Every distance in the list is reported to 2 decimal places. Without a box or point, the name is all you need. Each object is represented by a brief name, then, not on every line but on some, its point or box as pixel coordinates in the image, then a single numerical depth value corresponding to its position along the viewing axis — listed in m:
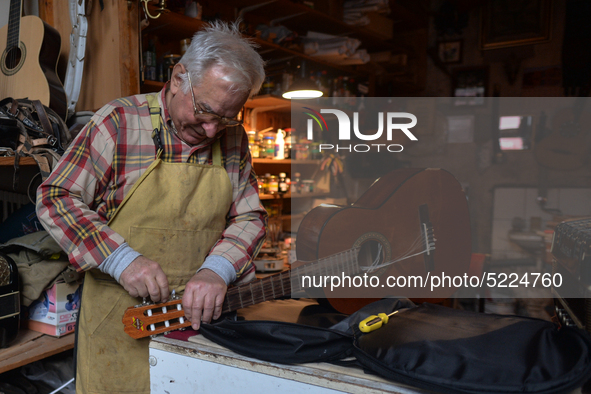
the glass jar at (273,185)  2.99
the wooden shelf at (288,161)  2.86
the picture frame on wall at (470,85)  4.15
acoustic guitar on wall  1.61
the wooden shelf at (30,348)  1.30
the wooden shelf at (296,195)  2.92
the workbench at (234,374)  0.78
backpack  1.34
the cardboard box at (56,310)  1.45
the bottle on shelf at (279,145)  3.05
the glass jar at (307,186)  3.23
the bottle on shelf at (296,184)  3.17
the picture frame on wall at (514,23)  3.80
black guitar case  0.69
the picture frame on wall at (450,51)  4.25
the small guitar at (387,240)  1.38
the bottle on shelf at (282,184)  3.04
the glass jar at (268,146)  2.95
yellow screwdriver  0.88
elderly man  1.03
